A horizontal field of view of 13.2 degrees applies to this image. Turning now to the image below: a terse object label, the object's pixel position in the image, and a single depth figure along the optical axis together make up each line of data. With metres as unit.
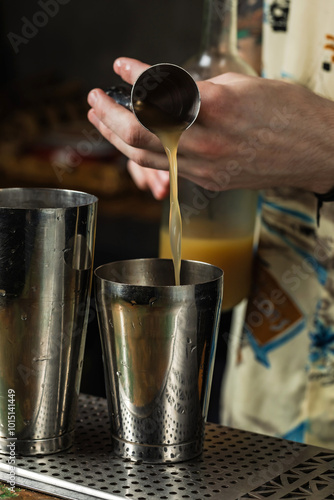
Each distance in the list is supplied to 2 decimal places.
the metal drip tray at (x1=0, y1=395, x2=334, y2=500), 1.00
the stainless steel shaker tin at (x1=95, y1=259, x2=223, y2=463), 1.01
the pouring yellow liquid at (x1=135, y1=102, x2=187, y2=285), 1.09
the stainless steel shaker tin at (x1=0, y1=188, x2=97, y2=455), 1.02
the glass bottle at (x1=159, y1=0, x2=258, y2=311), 1.33
